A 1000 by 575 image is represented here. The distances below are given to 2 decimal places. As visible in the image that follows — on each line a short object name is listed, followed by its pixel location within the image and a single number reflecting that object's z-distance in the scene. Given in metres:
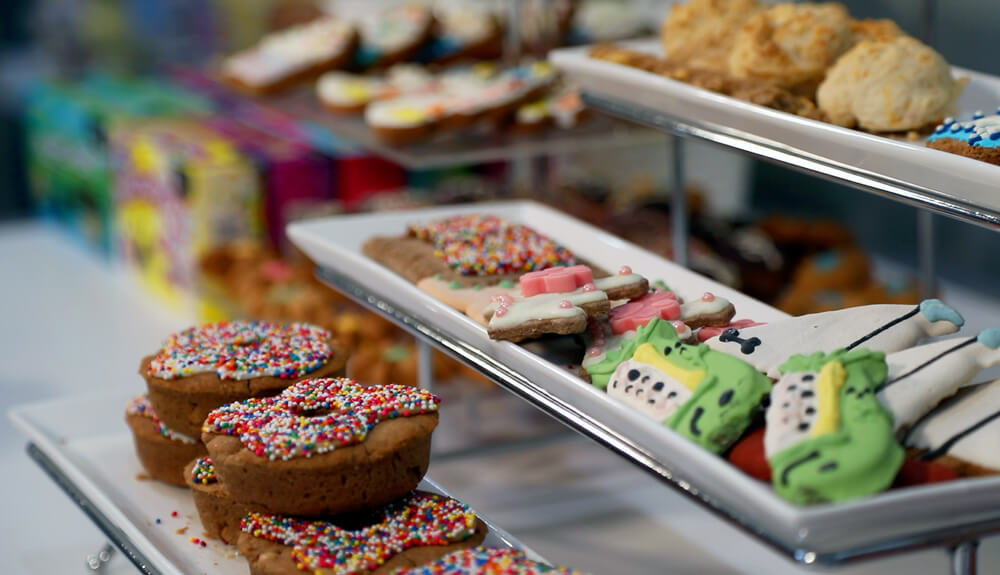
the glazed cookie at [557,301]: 1.02
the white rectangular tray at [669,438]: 0.91
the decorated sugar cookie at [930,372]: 0.95
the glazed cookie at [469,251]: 1.10
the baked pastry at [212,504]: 1.04
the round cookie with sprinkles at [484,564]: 0.95
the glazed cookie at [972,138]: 1.01
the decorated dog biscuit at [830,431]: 0.91
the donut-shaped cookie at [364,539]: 0.98
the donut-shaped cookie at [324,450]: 0.99
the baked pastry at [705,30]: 1.18
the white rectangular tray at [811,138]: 1.01
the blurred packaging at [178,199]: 1.61
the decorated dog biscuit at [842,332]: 0.99
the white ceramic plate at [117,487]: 1.04
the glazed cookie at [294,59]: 1.49
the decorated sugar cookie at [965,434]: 0.94
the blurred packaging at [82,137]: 1.92
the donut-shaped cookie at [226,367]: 1.07
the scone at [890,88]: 1.07
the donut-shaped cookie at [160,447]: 1.10
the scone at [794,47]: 1.12
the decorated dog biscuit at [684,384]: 0.95
